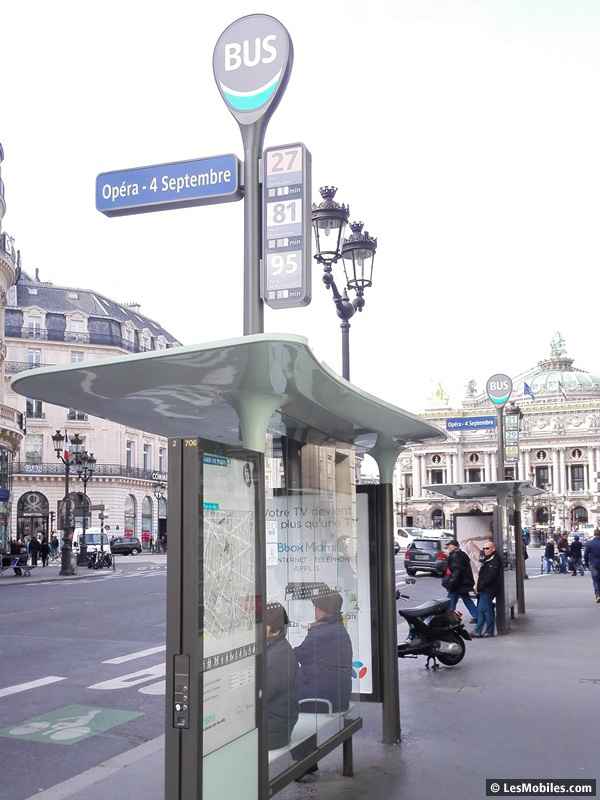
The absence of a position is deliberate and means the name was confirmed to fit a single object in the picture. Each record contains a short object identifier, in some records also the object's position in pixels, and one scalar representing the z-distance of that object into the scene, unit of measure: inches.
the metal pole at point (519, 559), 743.7
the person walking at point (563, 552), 1433.3
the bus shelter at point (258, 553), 177.8
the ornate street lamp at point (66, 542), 1477.6
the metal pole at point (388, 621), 295.1
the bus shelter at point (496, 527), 630.5
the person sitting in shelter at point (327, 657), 247.9
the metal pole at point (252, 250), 249.1
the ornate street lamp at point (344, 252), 465.7
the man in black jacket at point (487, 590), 579.8
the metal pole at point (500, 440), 896.6
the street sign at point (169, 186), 258.2
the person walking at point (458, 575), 571.8
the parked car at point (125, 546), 2393.0
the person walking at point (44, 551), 1812.3
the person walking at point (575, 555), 1358.5
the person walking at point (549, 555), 1447.8
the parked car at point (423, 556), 1389.0
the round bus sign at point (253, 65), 266.2
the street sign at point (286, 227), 250.7
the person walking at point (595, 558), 804.3
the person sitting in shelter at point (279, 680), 217.5
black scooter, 437.4
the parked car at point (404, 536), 2192.4
